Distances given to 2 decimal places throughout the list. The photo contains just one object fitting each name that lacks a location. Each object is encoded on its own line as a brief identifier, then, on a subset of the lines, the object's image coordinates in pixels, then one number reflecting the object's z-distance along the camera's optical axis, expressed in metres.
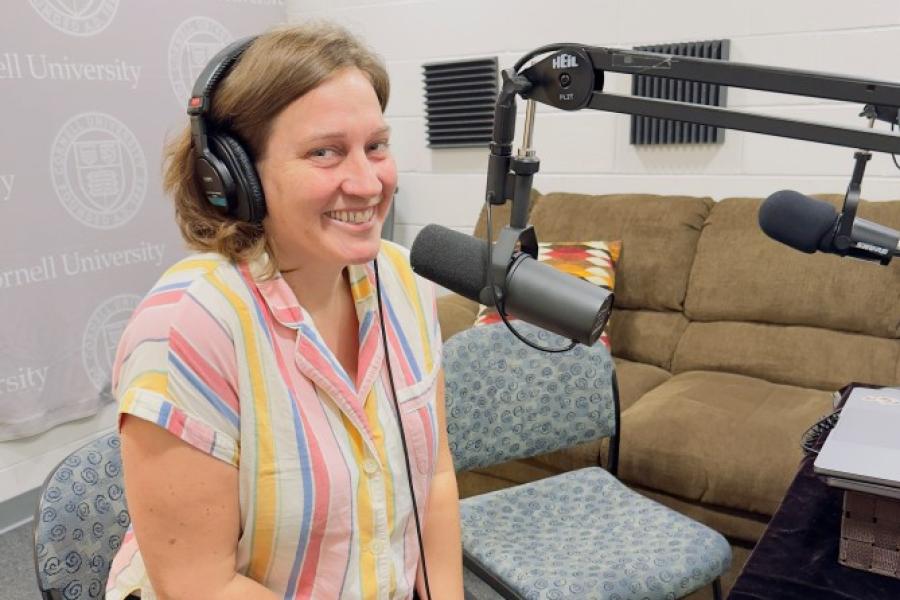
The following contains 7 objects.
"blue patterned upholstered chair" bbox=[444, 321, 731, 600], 1.56
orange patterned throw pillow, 2.67
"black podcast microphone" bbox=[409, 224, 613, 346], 0.73
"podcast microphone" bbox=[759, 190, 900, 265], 0.89
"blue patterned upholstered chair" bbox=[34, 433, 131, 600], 1.09
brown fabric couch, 2.10
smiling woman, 0.97
